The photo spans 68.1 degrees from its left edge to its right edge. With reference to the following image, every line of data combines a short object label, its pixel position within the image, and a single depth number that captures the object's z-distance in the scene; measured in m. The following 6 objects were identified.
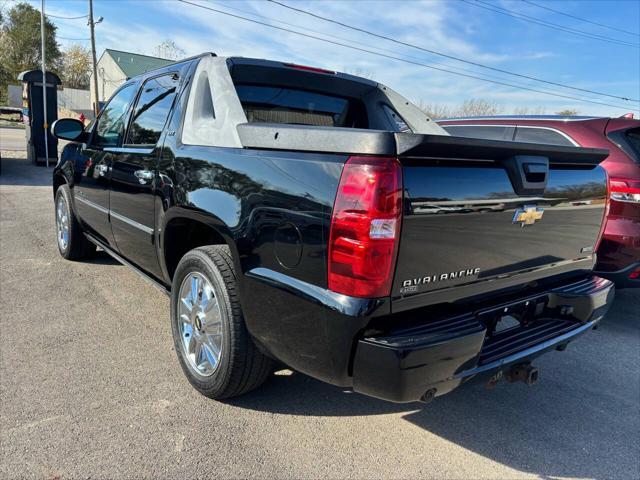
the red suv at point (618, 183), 3.84
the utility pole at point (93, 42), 29.05
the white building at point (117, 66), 49.50
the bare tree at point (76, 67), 60.99
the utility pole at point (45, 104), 13.64
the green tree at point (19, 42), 49.16
